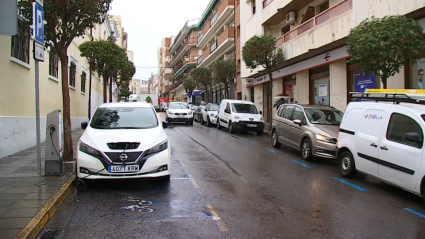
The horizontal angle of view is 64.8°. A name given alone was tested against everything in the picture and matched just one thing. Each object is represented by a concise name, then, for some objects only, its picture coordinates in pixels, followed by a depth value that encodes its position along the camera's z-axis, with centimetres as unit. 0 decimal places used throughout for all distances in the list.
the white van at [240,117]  1719
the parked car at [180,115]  2388
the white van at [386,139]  557
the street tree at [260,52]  1827
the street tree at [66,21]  769
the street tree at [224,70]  2823
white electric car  596
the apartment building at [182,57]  5621
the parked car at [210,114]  2234
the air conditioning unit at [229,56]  3406
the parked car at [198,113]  2681
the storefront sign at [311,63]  1565
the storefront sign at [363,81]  1402
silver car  911
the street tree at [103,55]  1873
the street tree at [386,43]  904
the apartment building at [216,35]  3359
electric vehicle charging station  665
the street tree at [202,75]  3525
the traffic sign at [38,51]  580
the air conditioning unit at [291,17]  1997
